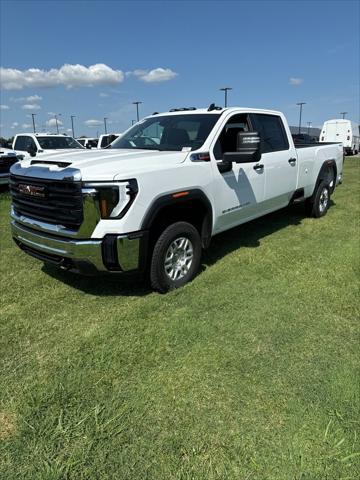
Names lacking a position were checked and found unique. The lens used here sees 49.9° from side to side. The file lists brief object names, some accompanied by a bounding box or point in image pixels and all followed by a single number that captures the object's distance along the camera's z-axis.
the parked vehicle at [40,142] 12.65
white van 30.92
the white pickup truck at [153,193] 3.41
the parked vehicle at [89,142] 24.20
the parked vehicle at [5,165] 10.20
